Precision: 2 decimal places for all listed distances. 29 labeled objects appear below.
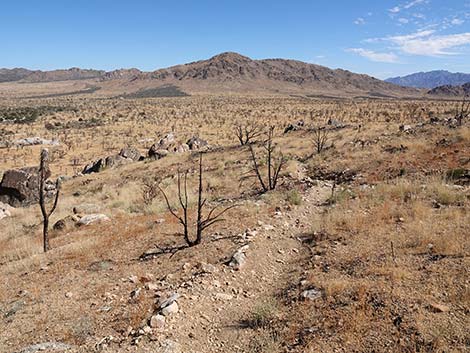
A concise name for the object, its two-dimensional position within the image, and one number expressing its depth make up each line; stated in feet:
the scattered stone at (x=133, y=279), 24.04
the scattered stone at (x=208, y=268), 23.73
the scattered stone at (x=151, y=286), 22.71
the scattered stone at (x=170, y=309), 19.11
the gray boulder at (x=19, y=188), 58.65
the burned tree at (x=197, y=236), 28.29
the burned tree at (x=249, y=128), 103.14
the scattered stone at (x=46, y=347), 17.42
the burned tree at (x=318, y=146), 61.11
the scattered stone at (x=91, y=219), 39.68
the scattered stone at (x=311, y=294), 20.11
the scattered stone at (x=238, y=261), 24.13
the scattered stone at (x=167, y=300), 19.88
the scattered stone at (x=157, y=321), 18.30
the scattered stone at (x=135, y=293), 21.93
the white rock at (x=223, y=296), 21.06
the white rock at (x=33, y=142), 103.92
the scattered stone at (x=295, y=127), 99.85
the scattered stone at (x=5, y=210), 52.44
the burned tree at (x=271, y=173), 43.22
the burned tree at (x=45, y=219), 32.40
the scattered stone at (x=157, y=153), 81.07
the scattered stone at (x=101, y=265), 26.73
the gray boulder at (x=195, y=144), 90.89
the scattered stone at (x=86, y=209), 45.41
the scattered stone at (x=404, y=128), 63.59
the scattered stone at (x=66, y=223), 39.81
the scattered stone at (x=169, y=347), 16.74
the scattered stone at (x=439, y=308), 17.03
